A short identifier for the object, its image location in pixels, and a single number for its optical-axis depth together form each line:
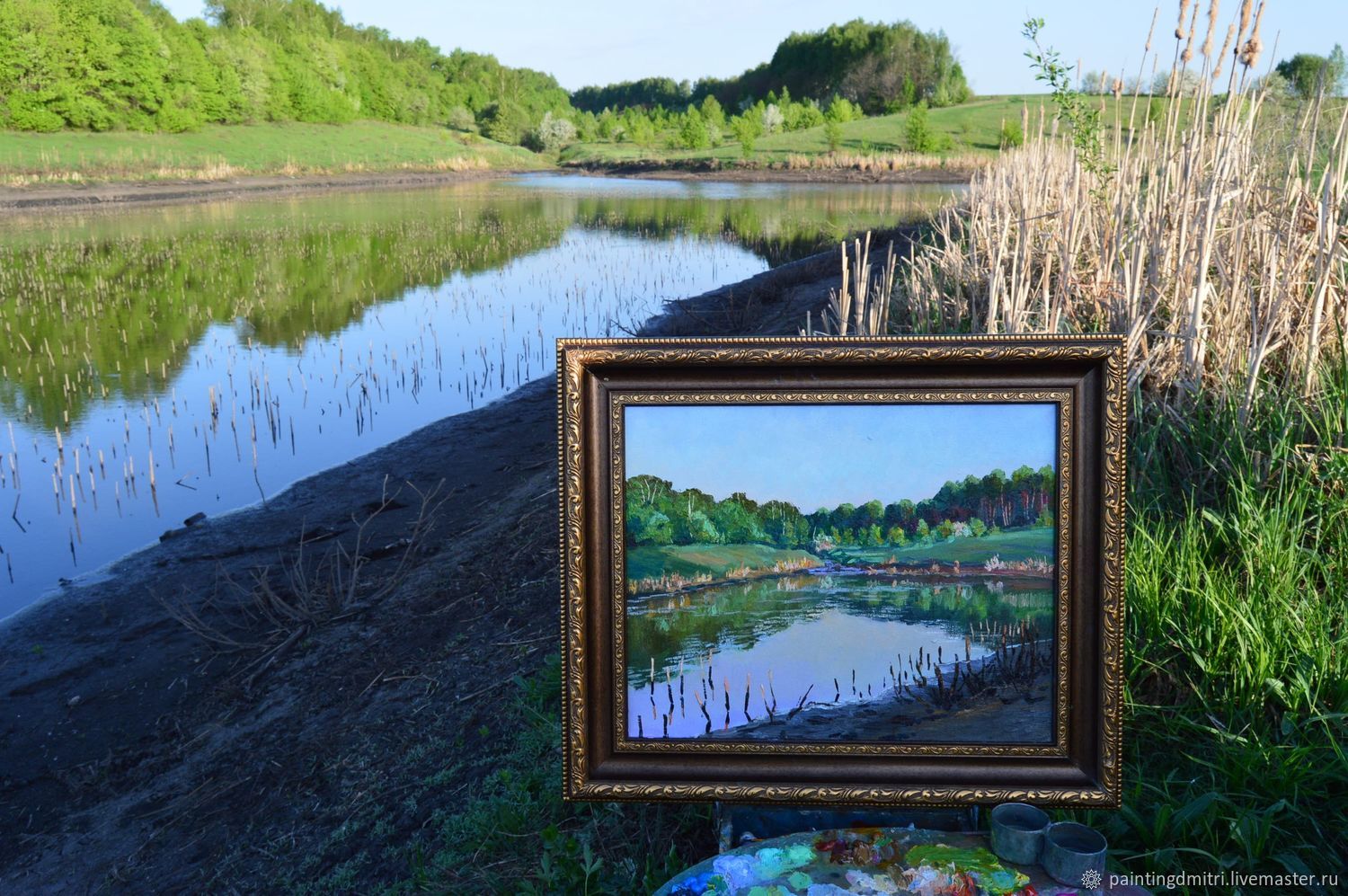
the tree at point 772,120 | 72.88
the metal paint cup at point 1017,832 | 2.04
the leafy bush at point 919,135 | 51.97
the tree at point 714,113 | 76.38
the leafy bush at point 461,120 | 82.25
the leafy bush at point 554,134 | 78.81
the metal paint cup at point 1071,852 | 1.97
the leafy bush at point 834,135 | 55.84
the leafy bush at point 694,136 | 66.06
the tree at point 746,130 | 58.09
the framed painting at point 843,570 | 2.14
